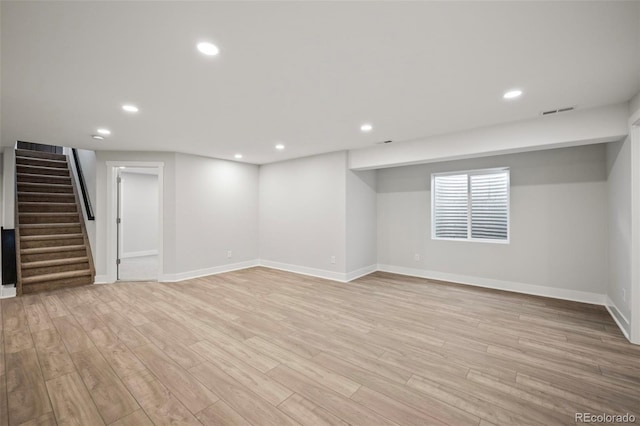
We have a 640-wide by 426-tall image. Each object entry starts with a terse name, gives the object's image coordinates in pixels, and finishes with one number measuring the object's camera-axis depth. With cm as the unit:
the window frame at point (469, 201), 438
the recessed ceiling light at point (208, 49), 180
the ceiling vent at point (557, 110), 296
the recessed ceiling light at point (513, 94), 255
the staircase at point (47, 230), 456
